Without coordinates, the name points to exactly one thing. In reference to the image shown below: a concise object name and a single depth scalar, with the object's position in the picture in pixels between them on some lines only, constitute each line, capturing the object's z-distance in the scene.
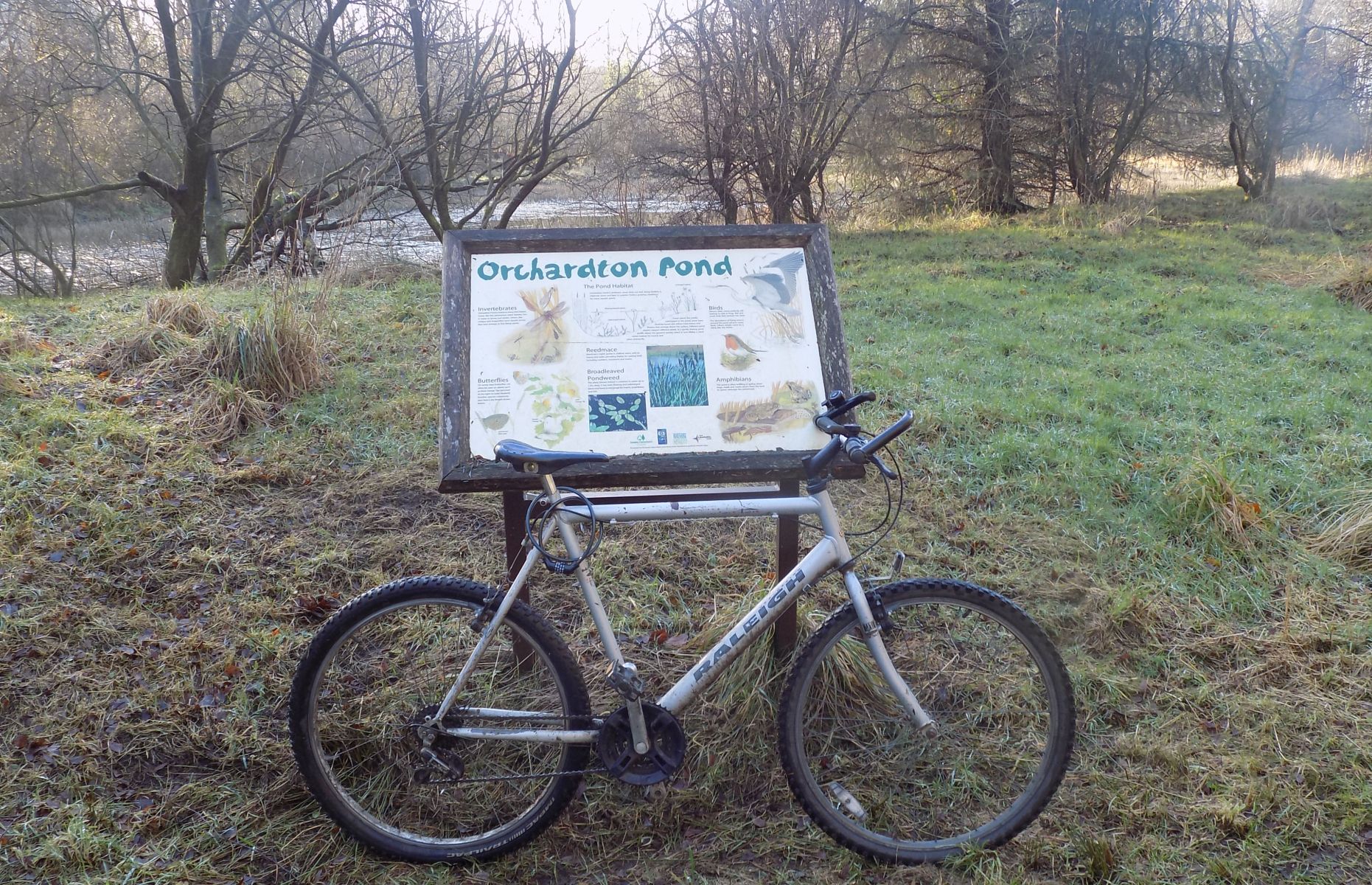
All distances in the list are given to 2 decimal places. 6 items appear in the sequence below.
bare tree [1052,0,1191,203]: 13.14
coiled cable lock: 2.51
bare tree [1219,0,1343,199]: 13.83
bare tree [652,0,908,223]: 10.86
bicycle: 2.58
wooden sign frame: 2.82
